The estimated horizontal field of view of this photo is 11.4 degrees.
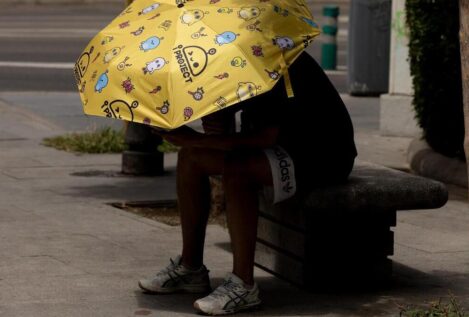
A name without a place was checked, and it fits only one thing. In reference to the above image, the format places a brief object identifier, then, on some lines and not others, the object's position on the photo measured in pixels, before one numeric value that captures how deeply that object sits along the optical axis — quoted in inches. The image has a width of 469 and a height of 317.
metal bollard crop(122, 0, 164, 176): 668.8
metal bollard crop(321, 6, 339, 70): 1280.5
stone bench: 417.3
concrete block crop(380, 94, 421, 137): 821.8
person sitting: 403.4
